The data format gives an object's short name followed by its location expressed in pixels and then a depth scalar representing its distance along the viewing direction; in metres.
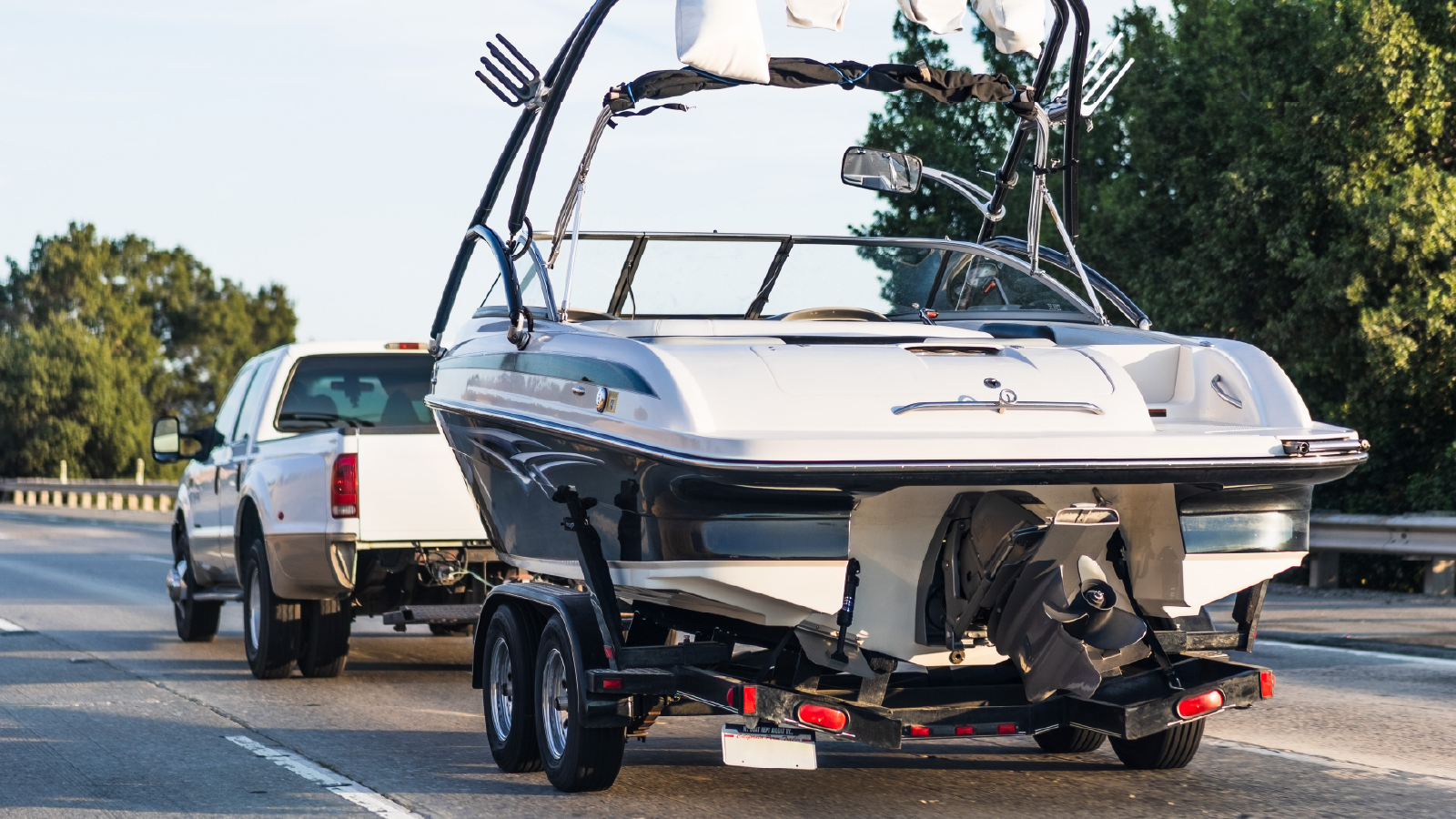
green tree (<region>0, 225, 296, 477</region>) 82.44
